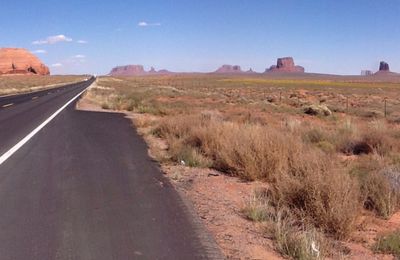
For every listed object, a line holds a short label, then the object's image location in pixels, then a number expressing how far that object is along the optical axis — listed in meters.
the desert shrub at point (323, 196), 6.51
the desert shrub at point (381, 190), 7.63
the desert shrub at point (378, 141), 13.27
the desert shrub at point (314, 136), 15.53
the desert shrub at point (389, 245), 5.93
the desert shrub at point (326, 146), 13.71
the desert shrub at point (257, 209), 6.95
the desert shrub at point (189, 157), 10.86
